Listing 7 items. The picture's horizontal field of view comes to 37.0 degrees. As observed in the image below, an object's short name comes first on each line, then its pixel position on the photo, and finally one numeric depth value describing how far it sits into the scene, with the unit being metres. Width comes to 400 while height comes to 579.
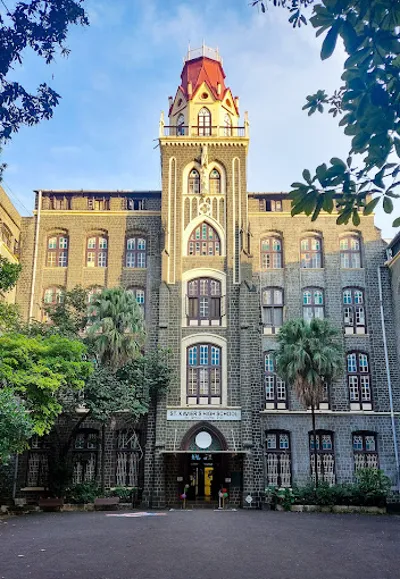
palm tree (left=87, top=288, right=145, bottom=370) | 28.77
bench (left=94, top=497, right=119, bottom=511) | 27.62
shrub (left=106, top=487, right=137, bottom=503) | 29.25
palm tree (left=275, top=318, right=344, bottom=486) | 28.73
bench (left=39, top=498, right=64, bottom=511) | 27.25
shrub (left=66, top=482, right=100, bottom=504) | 28.16
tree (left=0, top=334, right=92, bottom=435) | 23.50
